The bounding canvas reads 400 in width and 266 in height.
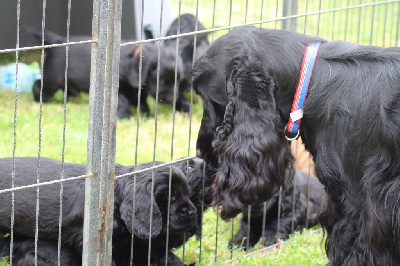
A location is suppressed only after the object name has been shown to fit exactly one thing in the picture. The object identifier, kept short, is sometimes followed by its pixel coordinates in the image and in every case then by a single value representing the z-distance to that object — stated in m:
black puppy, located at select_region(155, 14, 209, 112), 6.48
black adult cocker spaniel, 2.70
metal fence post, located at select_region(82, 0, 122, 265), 2.74
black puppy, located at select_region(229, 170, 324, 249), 4.52
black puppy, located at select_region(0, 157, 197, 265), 3.42
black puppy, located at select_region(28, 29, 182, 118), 6.57
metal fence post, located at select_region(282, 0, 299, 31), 5.35
